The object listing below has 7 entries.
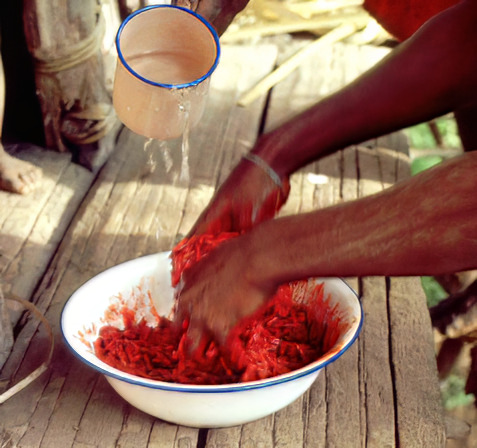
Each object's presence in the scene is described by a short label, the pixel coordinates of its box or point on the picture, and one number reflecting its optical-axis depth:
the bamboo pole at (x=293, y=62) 3.22
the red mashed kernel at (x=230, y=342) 1.61
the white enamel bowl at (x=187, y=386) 1.49
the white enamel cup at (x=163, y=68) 1.89
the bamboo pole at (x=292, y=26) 3.99
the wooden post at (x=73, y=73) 2.50
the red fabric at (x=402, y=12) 2.60
